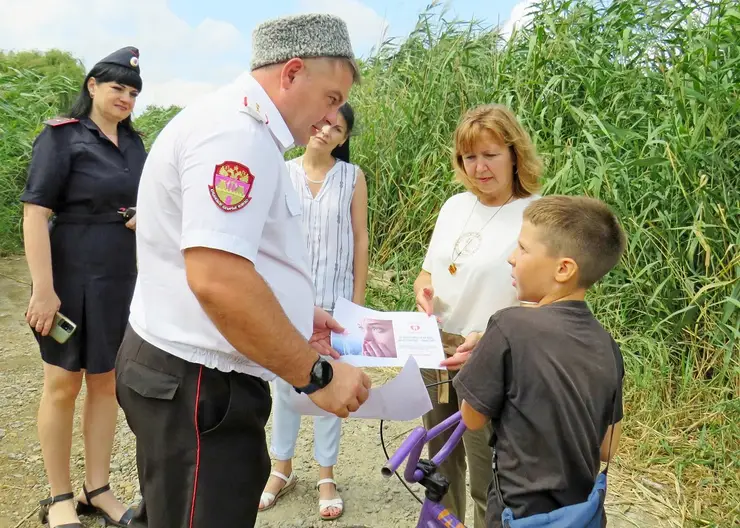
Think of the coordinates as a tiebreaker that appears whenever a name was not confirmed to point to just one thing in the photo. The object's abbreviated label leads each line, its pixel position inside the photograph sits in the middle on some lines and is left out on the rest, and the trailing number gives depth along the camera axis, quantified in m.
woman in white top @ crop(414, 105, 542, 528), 2.04
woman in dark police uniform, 2.32
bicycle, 1.52
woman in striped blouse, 2.69
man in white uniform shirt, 1.23
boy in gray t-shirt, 1.37
